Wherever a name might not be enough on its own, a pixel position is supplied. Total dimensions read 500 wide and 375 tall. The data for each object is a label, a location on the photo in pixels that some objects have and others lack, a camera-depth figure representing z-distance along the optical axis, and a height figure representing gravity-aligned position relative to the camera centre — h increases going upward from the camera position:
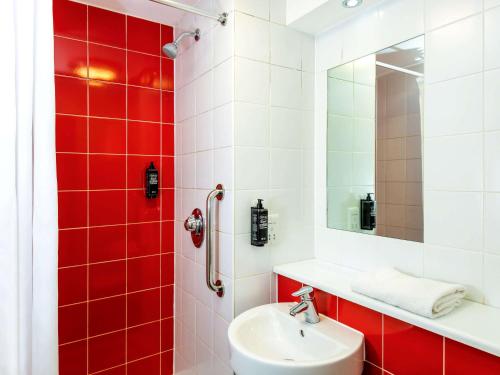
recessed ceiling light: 1.27 +0.76
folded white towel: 0.91 -0.33
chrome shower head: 1.53 +0.69
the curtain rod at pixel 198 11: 1.24 +0.74
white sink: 0.92 -0.54
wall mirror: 1.20 +0.19
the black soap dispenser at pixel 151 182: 1.83 +0.03
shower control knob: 1.61 -0.19
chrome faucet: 1.16 -0.45
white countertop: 0.80 -0.38
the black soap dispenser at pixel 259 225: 1.34 -0.16
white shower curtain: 0.93 -0.01
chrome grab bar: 1.39 -0.27
